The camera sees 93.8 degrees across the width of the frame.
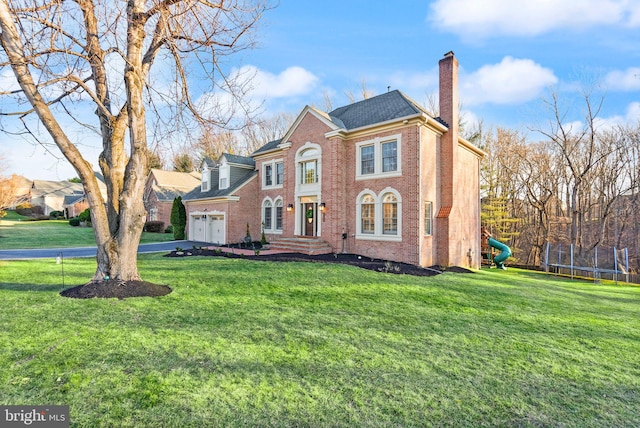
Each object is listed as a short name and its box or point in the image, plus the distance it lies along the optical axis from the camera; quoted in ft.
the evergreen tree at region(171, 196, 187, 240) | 78.69
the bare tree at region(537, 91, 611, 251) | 70.92
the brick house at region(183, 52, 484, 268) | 41.83
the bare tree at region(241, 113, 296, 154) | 107.24
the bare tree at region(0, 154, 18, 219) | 75.10
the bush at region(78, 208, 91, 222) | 106.93
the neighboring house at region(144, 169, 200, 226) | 104.68
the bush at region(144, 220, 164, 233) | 97.73
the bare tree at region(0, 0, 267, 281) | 19.53
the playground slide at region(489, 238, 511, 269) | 59.72
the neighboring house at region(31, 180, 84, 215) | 162.91
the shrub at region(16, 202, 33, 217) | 142.72
